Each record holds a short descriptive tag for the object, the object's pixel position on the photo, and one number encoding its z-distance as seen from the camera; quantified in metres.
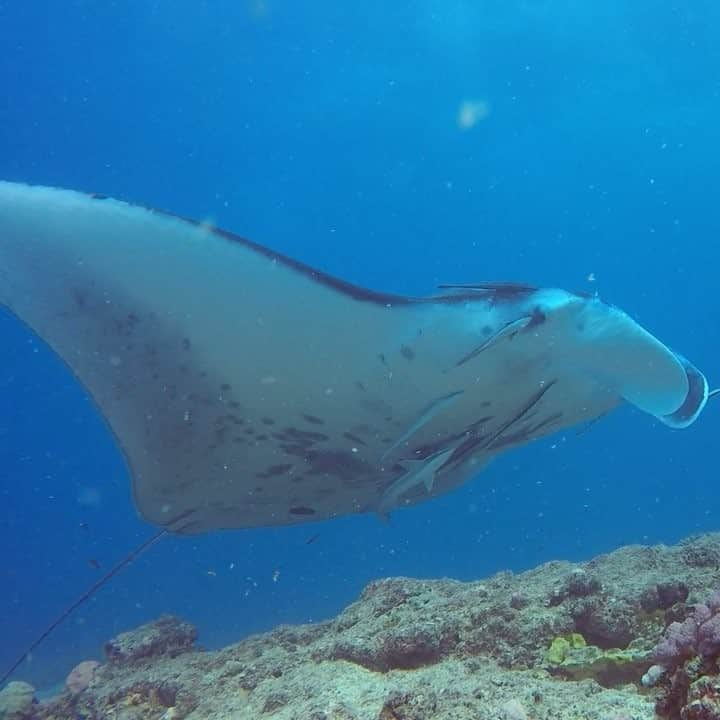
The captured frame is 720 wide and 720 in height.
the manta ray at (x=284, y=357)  3.24
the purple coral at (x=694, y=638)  1.95
